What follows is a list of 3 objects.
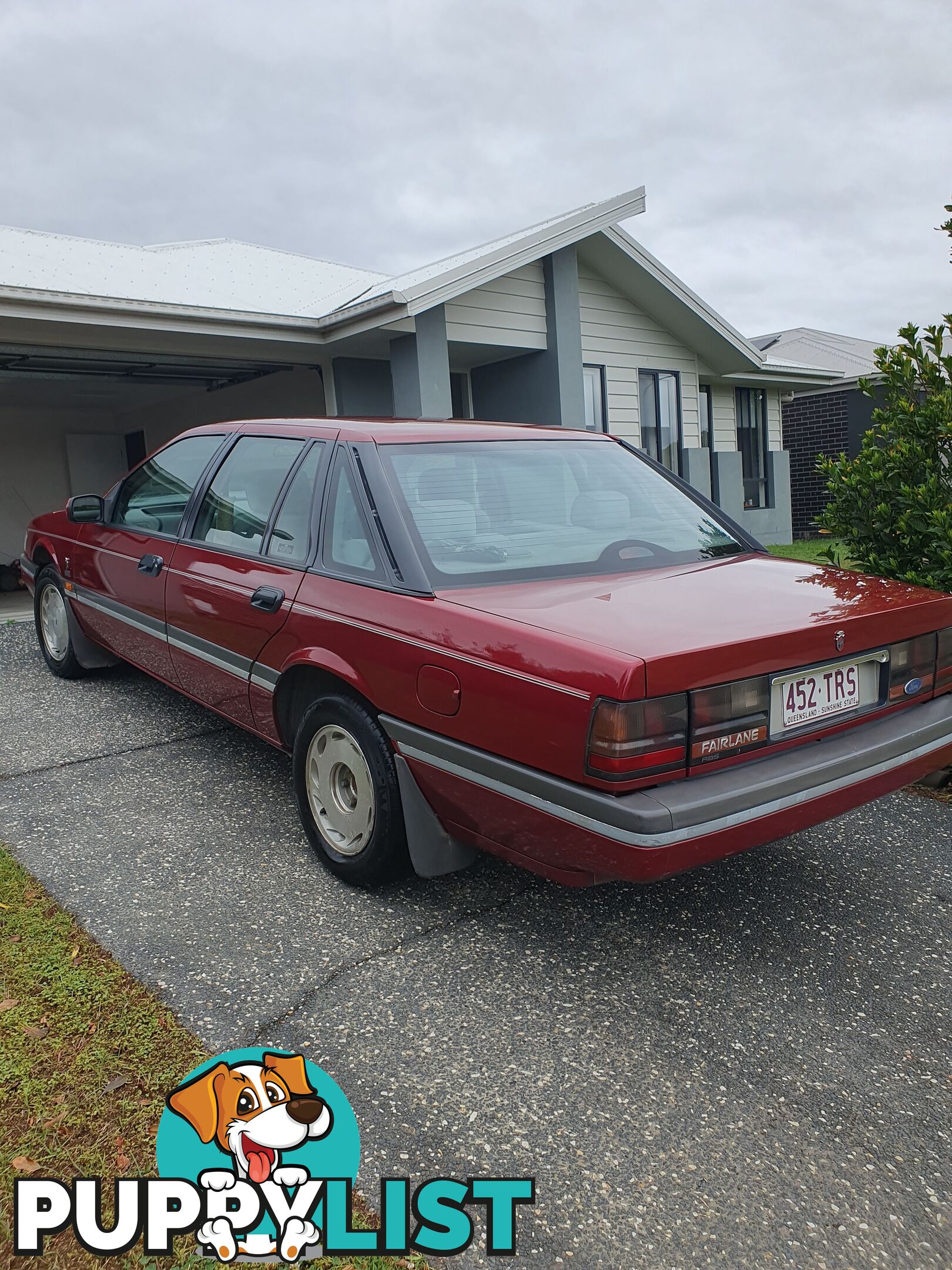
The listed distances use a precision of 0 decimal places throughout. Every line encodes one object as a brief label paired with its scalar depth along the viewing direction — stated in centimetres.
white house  872
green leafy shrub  453
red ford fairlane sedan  236
